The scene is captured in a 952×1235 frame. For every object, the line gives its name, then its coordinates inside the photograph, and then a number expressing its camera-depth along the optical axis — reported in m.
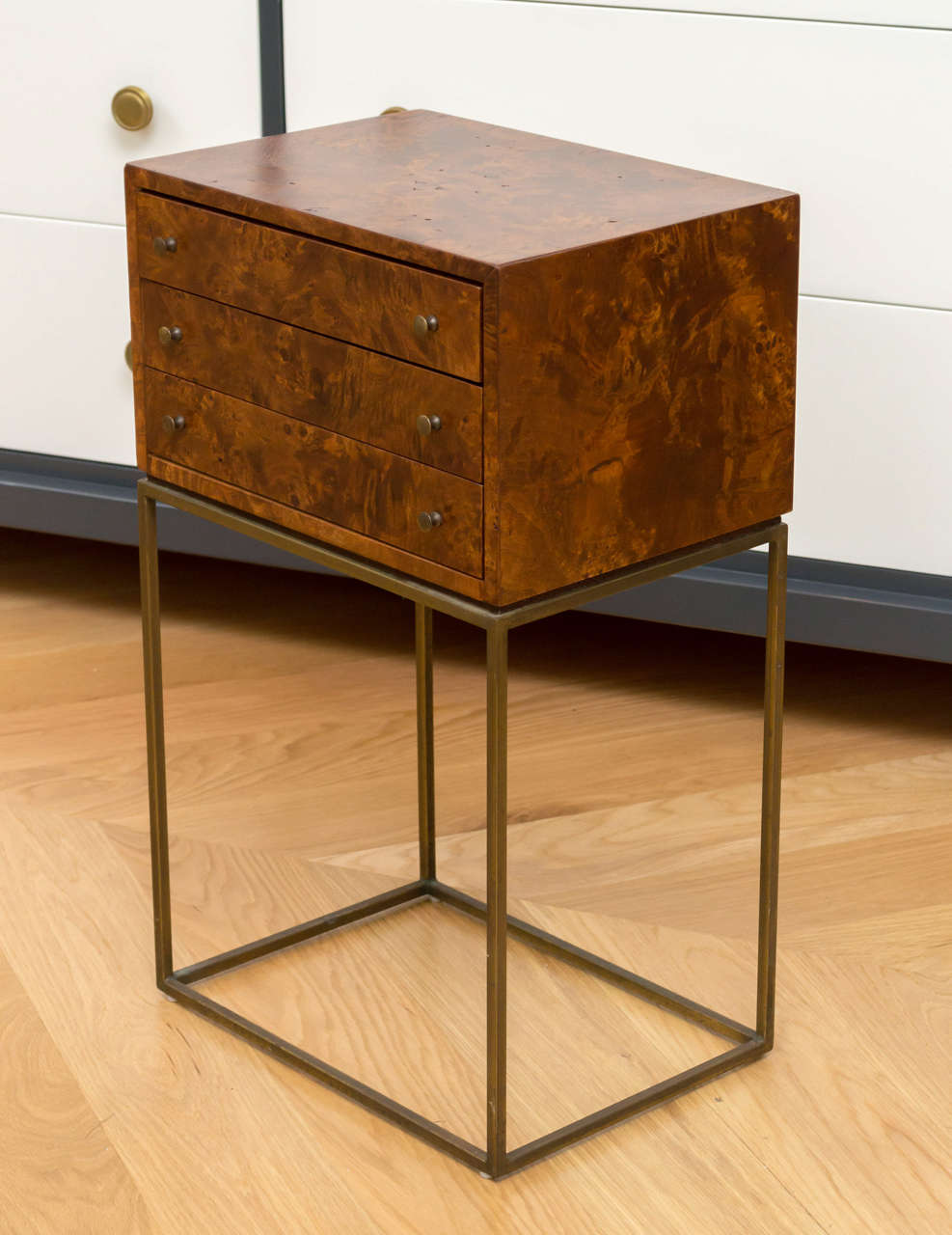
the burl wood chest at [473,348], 2.81
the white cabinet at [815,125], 3.41
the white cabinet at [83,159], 3.67
